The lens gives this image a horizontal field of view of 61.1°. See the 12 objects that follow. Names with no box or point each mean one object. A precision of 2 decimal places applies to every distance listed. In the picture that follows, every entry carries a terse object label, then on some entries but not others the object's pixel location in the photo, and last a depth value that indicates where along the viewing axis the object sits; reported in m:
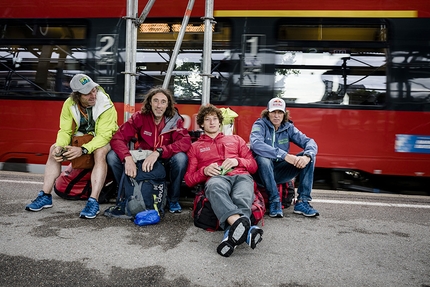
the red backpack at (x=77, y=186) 4.16
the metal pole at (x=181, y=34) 3.98
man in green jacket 3.77
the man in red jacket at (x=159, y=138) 3.80
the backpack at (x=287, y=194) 4.25
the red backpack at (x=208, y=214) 3.26
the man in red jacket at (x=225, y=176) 2.74
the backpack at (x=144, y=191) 3.58
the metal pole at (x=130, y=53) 3.88
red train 5.12
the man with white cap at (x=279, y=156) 3.84
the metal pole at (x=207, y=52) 3.96
